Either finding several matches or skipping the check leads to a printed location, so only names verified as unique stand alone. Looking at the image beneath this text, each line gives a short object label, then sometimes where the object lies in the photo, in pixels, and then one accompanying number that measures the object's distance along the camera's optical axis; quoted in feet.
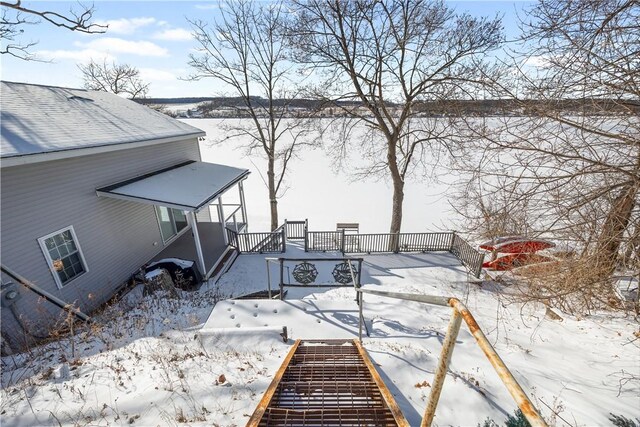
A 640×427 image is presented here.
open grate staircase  7.34
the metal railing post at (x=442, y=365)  5.86
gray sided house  18.39
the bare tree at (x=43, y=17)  27.54
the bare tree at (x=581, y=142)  11.20
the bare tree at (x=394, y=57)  33.42
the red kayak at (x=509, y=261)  21.37
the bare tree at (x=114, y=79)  68.90
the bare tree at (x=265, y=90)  42.86
